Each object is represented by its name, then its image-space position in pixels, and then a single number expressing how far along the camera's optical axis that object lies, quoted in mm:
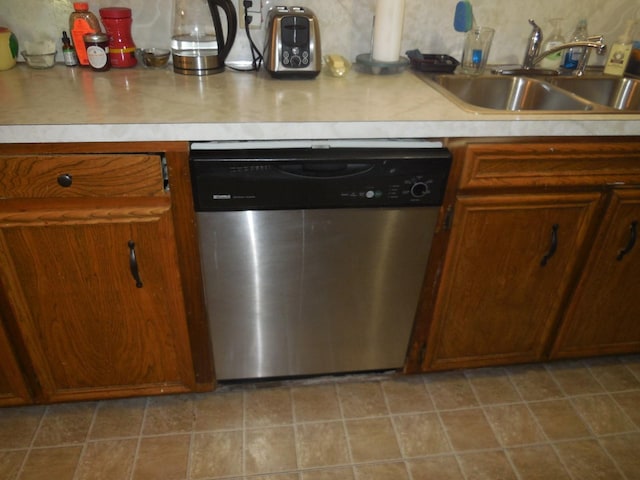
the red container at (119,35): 1502
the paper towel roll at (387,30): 1551
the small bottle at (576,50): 1758
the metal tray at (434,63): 1645
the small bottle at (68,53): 1520
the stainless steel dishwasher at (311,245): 1180
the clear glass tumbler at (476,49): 1682
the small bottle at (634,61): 1740
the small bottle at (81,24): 1492
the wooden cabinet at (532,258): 1294
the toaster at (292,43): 1419
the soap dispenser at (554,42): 1785
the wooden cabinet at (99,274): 1138
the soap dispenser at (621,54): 1708
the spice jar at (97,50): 1467
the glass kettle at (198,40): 1497
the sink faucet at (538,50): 1581
